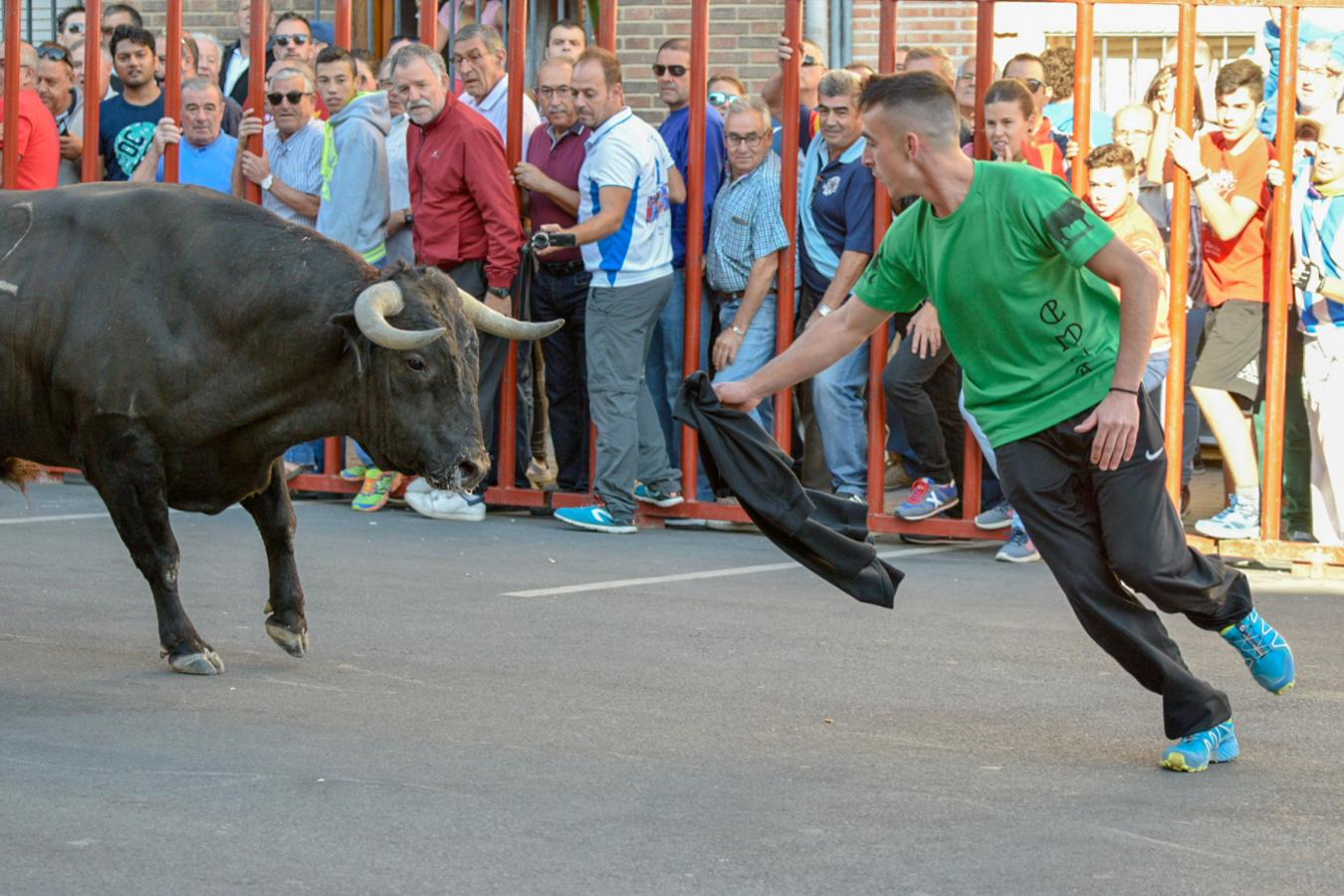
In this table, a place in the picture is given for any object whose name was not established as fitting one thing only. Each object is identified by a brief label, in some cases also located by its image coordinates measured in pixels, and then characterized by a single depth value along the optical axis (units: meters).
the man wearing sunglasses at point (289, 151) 17.90
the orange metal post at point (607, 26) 17.50
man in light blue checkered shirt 16.82
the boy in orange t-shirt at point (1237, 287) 15.82
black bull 11.24
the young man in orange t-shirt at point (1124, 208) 14.75
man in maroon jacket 16.92
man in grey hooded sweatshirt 17.62
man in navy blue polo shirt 16.33
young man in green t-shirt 8.96
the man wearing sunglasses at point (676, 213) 17.50
